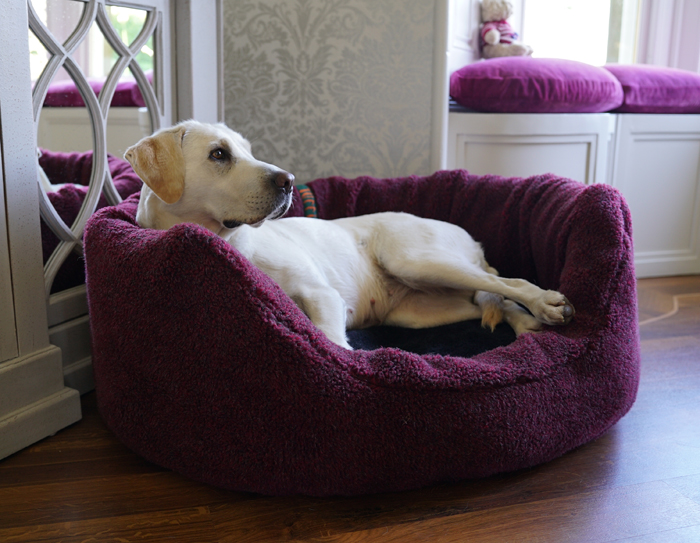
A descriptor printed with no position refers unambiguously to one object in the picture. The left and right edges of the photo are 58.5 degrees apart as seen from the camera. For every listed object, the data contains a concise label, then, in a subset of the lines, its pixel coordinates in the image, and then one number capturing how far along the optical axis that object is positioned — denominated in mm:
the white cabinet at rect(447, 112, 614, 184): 3016
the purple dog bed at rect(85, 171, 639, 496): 1407
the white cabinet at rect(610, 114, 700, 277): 3414
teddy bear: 3736
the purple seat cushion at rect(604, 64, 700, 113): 3293
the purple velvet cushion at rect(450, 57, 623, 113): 2943
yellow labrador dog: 1664
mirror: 1828
